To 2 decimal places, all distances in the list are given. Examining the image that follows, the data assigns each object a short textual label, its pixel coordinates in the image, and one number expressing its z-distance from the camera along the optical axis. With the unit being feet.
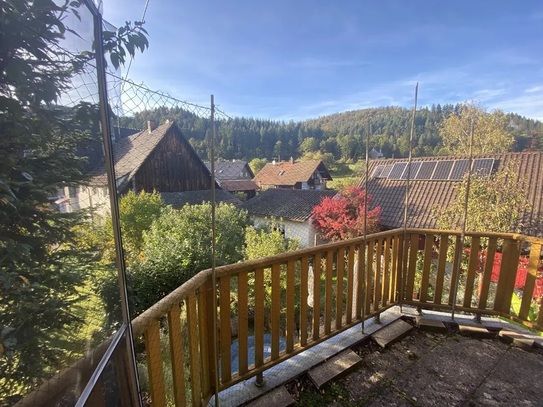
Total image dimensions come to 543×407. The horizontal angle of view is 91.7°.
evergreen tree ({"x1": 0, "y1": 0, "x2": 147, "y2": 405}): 1.77
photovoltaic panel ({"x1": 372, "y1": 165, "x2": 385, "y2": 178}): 40.57
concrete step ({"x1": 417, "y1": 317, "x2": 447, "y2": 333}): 8.18
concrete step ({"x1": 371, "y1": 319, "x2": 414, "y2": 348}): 7.55
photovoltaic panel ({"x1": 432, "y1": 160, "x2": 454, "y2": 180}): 33.60
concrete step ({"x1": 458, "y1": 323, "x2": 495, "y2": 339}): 7.93
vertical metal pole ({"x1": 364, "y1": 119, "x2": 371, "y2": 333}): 7.72
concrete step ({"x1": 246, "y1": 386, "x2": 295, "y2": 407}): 5.36
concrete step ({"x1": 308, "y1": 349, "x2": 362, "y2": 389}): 6.03
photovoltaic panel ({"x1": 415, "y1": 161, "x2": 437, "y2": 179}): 35.40
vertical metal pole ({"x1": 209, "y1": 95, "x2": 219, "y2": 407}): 4.46
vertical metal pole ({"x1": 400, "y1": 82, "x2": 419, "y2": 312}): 8.50
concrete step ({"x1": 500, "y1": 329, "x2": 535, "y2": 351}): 7.34
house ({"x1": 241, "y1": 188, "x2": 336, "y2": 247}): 37.82
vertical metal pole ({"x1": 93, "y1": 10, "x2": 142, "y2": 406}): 2.81
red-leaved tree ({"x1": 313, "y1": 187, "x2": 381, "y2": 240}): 28.95
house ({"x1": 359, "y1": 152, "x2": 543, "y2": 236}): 28.04
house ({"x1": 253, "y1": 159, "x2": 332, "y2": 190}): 70.69
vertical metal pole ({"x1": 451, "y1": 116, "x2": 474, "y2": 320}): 8.08
